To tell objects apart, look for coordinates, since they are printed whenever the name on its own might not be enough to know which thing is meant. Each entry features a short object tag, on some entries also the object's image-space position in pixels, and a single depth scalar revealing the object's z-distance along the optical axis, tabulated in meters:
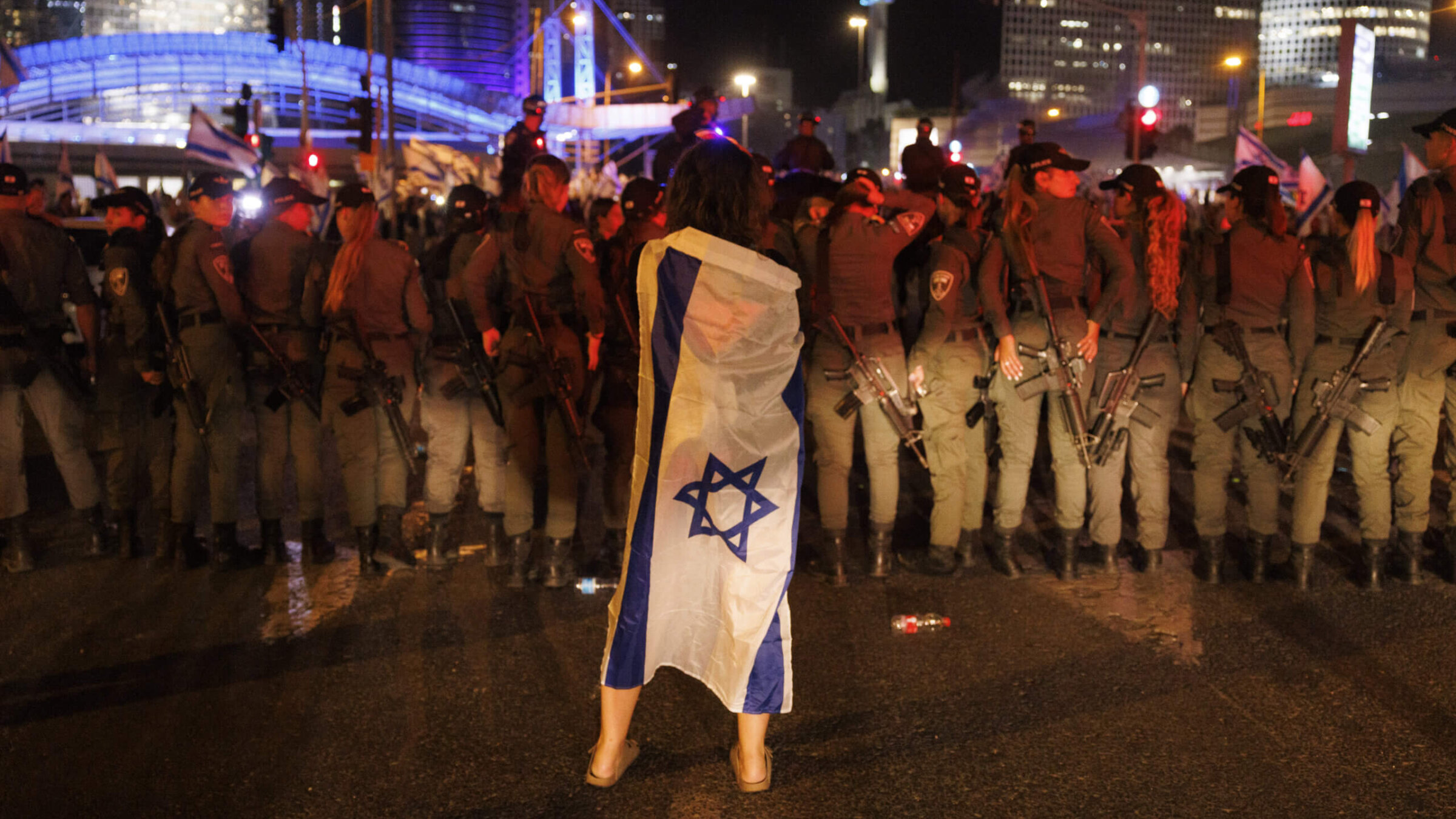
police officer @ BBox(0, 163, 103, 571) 5.94
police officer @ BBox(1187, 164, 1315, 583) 5.55
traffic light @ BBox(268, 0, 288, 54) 22.59
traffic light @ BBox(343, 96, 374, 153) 20.52
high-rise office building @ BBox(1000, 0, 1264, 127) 166.50
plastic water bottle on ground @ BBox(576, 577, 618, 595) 5.55
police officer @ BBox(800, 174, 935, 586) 5.50
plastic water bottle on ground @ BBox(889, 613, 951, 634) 4.98
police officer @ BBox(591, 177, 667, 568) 5.79
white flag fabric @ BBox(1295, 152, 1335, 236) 12.63
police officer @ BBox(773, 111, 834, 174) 9.05
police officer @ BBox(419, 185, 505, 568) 5.93
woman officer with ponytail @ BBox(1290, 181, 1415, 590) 5.42
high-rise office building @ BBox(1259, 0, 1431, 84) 146.75
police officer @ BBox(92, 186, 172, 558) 6.10
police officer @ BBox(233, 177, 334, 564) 5.90
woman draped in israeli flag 3.31
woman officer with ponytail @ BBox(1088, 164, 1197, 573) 5.63
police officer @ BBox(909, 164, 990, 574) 5.68
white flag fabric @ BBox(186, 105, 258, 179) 14.84
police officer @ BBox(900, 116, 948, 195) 8.07
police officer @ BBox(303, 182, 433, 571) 5.77
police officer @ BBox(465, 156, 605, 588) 5.46
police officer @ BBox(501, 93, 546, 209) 8.69
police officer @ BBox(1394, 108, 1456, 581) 5.55
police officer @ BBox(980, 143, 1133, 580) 5.48
